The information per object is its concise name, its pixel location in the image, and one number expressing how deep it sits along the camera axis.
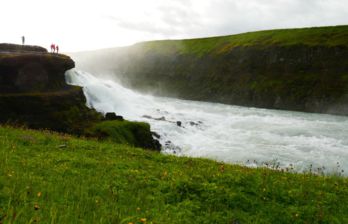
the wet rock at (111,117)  32.54
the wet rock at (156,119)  43.84
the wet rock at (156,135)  34.69
